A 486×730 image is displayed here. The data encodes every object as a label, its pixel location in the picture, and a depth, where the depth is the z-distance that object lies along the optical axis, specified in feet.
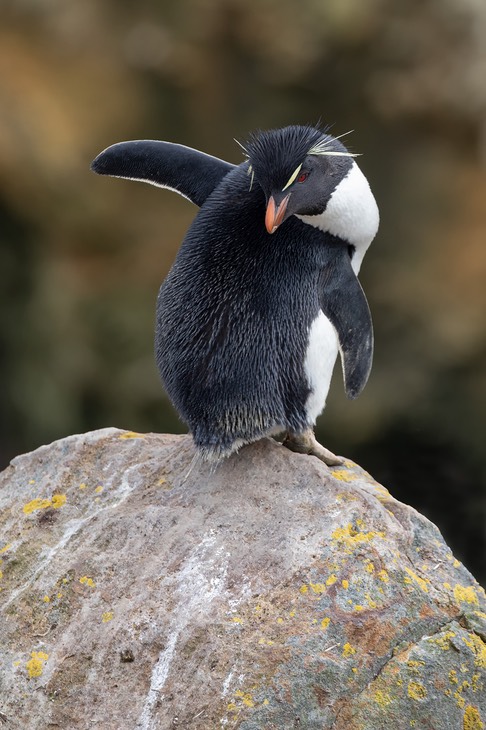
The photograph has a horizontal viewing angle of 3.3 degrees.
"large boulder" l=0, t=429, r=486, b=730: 30.35
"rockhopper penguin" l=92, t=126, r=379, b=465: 30.95
